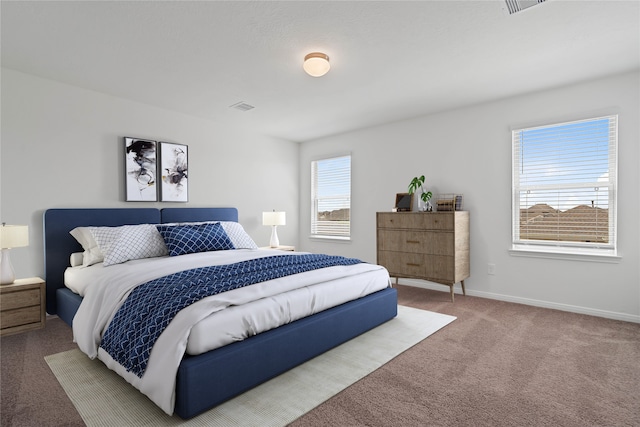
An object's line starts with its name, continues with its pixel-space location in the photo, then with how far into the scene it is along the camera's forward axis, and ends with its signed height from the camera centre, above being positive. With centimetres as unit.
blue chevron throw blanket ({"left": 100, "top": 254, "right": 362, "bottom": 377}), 187 -54
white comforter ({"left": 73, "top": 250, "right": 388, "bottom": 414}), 175 -58
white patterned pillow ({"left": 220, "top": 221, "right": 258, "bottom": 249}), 414 -32
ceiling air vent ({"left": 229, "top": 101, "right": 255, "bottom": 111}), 420 +131
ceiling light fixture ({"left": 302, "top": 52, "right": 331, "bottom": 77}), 285 +123
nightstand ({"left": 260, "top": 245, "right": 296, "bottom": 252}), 508 -57
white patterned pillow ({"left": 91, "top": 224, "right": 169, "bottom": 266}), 316 -31
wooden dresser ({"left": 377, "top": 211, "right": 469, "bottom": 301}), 400 -44
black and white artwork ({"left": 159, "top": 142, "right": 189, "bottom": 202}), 432 +50
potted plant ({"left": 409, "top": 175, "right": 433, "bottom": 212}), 449 +22
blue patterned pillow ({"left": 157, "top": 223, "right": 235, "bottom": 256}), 350 -30
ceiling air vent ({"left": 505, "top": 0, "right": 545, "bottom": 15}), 221 +135
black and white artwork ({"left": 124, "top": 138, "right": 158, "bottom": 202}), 402 +49
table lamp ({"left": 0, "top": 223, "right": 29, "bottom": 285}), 291 -27
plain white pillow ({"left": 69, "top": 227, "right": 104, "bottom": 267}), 324 -35
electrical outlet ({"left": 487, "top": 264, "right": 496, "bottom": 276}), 418 -73
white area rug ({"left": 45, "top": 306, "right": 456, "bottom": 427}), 177 -107
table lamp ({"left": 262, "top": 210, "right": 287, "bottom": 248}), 527 -16
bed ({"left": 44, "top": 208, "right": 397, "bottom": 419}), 176 -83
